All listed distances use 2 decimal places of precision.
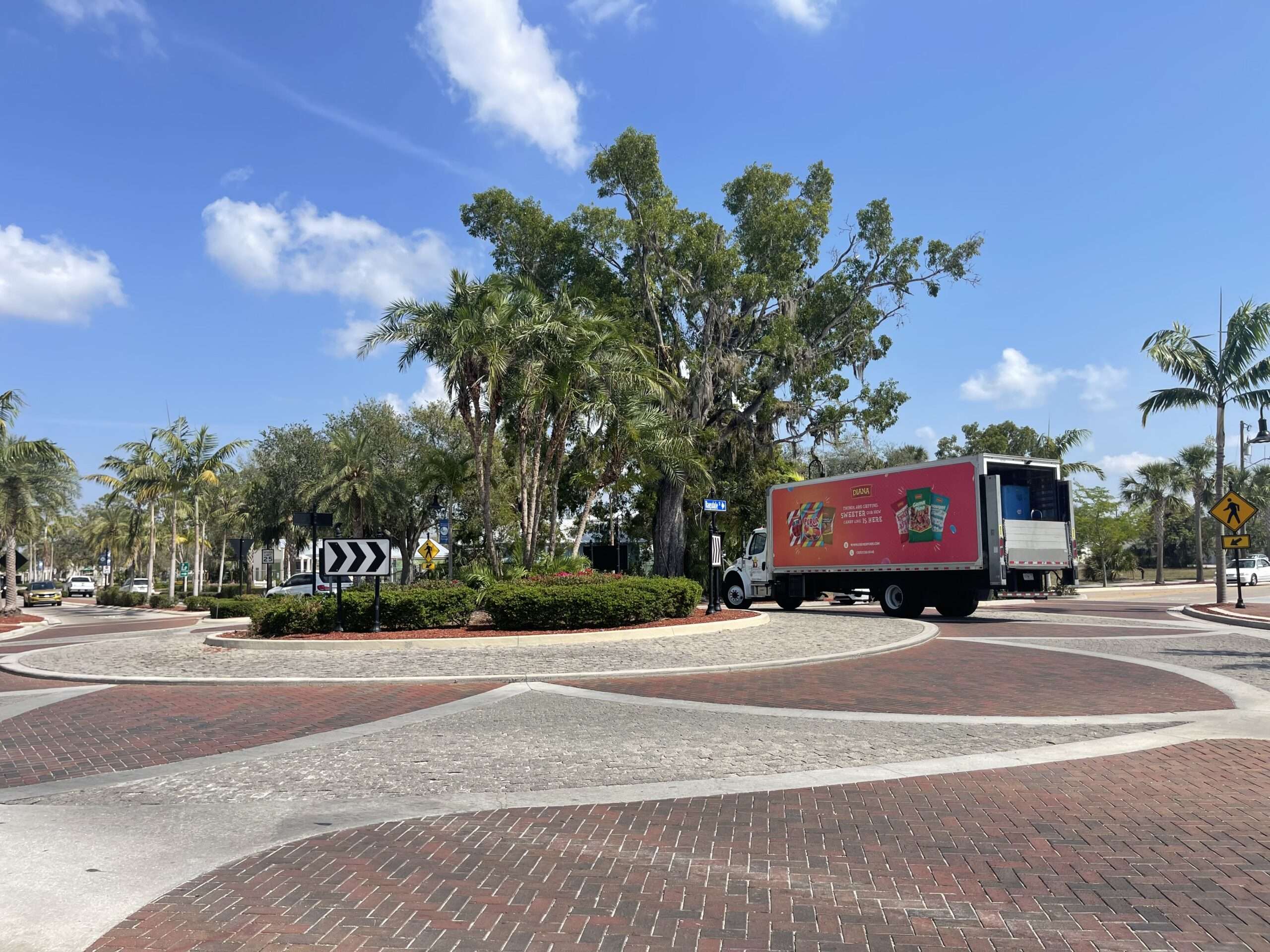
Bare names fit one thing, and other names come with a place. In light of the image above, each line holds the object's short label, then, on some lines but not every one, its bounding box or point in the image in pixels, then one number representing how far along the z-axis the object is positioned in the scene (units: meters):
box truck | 21.05
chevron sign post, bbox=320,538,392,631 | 15.66
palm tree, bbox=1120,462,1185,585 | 60.22
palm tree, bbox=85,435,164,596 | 40.47
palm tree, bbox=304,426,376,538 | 37.03
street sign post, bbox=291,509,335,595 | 17.88
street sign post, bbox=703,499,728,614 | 20.75
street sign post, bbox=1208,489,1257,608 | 22.33
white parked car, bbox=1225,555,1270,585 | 47.19
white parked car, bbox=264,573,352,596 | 35.66
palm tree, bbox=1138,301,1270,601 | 26.59
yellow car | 51.56
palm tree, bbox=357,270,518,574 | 19.95
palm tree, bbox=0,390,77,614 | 30.42
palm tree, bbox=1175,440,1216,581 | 58.56
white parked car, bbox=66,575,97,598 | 68.62
